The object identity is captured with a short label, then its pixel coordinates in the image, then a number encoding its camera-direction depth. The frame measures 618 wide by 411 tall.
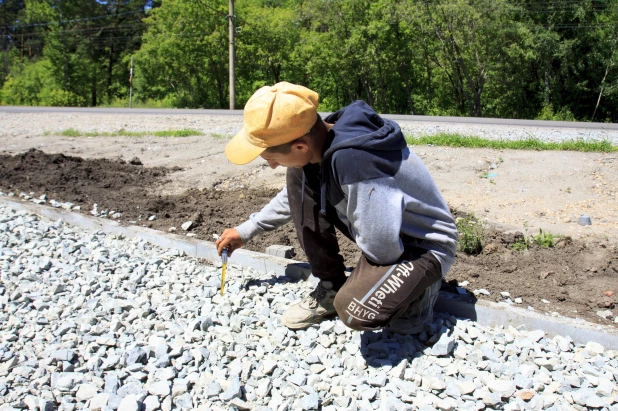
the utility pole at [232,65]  26.09
